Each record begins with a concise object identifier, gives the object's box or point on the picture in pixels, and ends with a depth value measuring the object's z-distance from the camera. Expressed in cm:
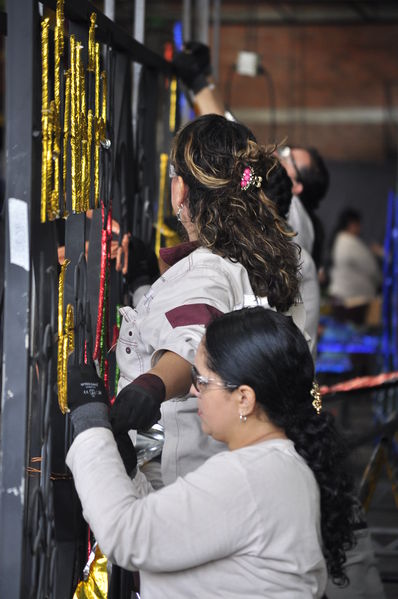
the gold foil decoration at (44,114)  228
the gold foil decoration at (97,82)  273
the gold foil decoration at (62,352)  243
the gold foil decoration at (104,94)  283
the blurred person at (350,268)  1099
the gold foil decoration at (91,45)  268
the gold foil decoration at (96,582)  262
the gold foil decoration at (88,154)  266
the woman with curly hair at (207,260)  263
